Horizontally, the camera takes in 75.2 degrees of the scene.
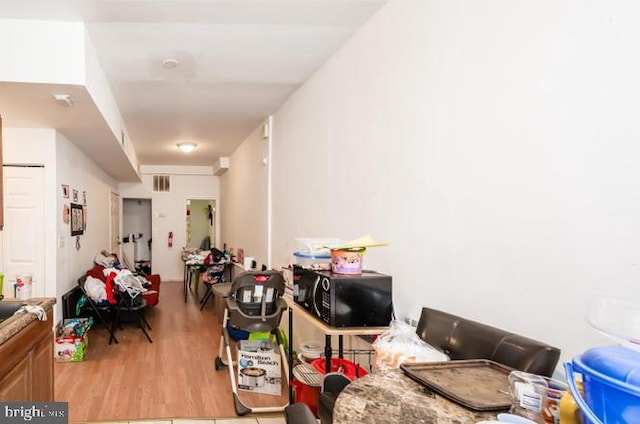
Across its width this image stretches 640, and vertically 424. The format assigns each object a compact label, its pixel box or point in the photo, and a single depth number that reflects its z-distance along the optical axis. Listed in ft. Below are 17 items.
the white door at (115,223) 26.78
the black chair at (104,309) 15.74
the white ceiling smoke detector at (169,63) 10.49
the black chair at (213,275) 22.52
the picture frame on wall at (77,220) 16.78
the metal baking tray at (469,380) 3.02
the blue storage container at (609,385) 1.94
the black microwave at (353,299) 6.55
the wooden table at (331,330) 6.44
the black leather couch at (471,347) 3.73
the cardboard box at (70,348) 13.34
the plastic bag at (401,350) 4.82
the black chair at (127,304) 16.08
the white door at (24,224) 14.29
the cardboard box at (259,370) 10.82
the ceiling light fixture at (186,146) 22.30
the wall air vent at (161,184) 31.86
